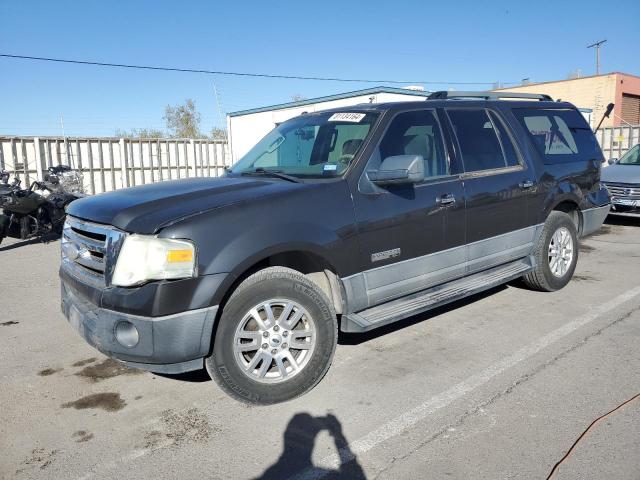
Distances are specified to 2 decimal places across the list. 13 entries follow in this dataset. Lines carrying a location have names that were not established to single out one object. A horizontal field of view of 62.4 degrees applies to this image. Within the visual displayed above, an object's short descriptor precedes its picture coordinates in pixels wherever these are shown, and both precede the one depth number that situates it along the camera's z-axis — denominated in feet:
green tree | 157.48
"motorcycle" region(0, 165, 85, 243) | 31.40
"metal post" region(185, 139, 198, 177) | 63.97
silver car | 30.94
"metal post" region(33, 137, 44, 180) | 50.06
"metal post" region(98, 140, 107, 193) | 55.67
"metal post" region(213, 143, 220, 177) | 66.69
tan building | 98.99
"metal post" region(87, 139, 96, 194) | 54.70
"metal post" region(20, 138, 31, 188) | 49.34
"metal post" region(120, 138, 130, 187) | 56.95
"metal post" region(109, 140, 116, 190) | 56.34
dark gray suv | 10.09
